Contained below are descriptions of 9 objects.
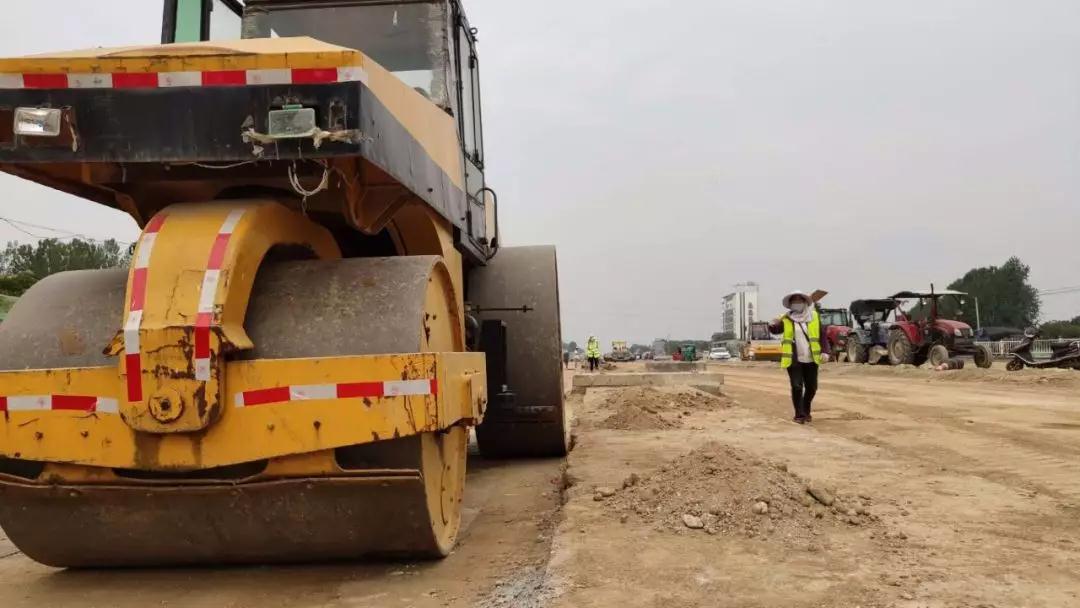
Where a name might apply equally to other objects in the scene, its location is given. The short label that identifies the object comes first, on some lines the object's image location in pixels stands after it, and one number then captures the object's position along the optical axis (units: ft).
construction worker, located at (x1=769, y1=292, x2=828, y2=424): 28.73
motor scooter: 59.67
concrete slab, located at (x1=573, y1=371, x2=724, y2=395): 44.48
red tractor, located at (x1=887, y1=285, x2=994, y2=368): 68.69
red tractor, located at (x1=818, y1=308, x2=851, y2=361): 86.87
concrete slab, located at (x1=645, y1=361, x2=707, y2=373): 64.08
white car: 191.37
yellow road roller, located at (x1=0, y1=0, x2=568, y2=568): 9.07
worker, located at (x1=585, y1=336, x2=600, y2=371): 101.91
